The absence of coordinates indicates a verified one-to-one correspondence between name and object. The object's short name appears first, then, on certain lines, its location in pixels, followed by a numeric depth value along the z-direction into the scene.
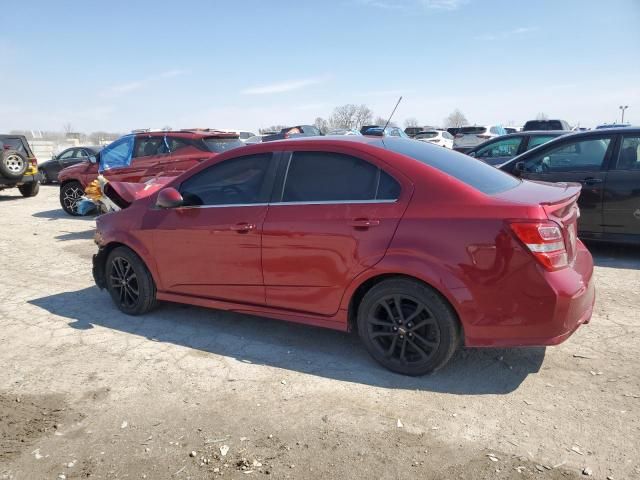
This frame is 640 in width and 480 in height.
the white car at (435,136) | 25.28
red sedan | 3.20
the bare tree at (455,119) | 89.16
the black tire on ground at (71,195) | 11.71
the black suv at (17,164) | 14.05
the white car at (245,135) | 32.62
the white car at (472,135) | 22.26
